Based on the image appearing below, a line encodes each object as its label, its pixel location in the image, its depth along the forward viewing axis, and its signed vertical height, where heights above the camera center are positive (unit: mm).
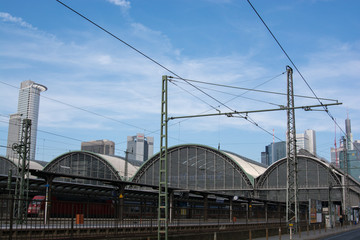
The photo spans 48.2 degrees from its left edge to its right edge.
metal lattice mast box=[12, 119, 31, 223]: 32878 +3158
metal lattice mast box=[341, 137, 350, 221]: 68006 -289
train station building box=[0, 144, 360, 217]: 83000 +3944
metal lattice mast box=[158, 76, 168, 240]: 21236 +4201
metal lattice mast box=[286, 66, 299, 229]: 35431 +4379
